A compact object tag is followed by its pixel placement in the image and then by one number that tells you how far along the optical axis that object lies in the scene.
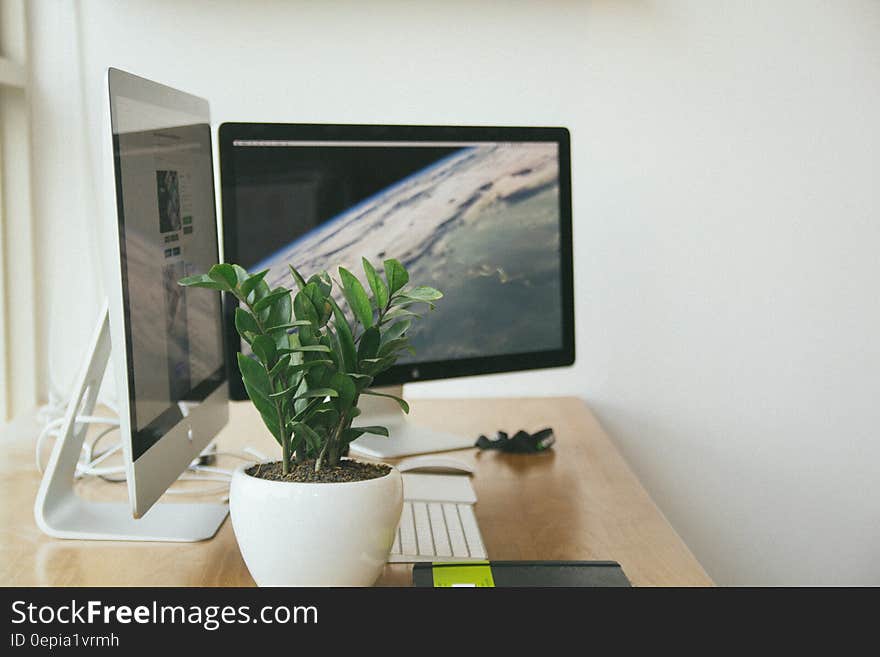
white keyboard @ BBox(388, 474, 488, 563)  1.04
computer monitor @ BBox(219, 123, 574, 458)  1.35
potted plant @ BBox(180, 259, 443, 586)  0.85
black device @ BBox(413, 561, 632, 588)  0.91
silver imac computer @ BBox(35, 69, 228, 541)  0.93
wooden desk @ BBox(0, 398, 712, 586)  0.99
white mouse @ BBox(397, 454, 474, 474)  1.38
